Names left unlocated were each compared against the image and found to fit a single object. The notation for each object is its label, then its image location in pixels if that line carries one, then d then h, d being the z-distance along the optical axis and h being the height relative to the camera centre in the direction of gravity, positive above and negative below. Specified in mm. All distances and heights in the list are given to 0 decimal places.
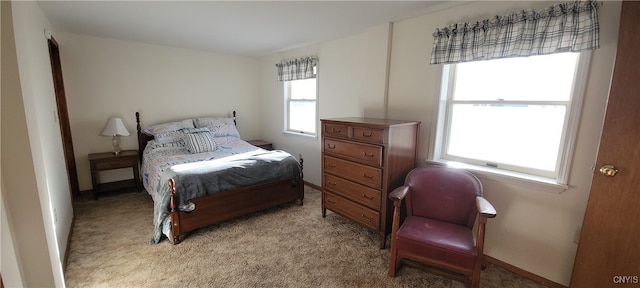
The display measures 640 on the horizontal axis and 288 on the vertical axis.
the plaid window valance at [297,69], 3549 +508
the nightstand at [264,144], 4338 -675
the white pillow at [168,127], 3552 -350
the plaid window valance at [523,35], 1552 +503
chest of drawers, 2191 -516
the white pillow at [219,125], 3938 -348
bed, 2309 -742
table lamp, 3305 -366
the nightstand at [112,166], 3186 -812
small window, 3827 -23
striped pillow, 3268 -512
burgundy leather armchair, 1669 -871
